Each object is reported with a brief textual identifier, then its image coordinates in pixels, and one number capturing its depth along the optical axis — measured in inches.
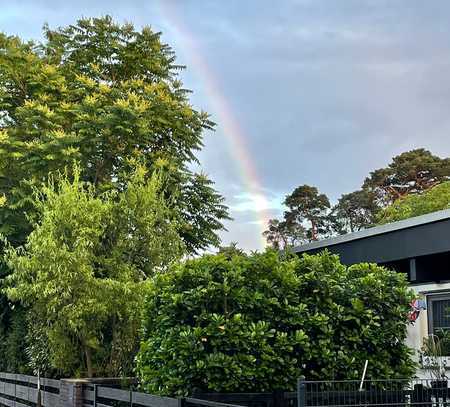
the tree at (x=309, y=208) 2603.3
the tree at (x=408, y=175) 2130.9
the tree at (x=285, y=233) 2625.5
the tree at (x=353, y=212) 2324.1
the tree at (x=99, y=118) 844.0
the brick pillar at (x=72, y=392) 522.9
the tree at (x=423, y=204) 1491.1
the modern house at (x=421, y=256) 559.5
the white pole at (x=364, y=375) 353.8
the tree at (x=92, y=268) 585.6
